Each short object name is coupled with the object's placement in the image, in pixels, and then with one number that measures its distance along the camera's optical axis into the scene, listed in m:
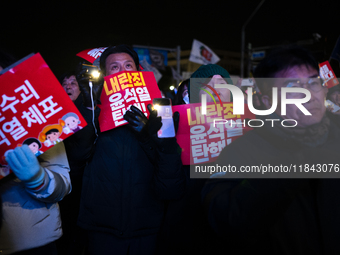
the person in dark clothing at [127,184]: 1.62
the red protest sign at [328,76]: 2.74
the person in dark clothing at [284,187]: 1.03
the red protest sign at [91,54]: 2.06
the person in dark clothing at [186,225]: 1.68
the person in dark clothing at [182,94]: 2.38
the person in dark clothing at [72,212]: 2.18
